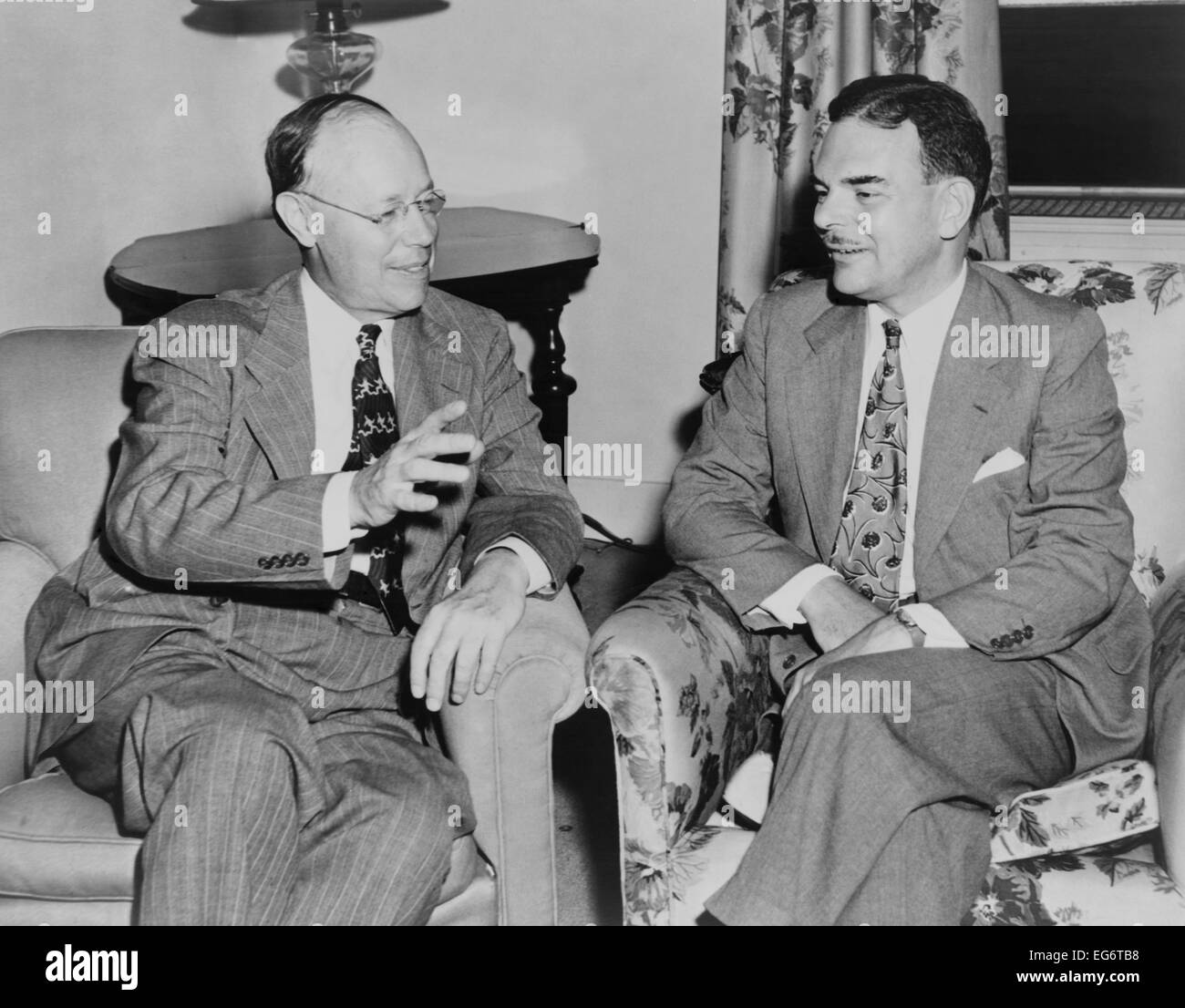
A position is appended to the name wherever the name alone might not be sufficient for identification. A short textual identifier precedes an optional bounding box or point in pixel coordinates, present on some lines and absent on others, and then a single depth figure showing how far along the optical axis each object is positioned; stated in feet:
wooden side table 8.35
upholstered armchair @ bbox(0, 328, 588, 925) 4.94
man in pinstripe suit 4.75
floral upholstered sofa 4.91
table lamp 9.14
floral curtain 8.75
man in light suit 4.96
